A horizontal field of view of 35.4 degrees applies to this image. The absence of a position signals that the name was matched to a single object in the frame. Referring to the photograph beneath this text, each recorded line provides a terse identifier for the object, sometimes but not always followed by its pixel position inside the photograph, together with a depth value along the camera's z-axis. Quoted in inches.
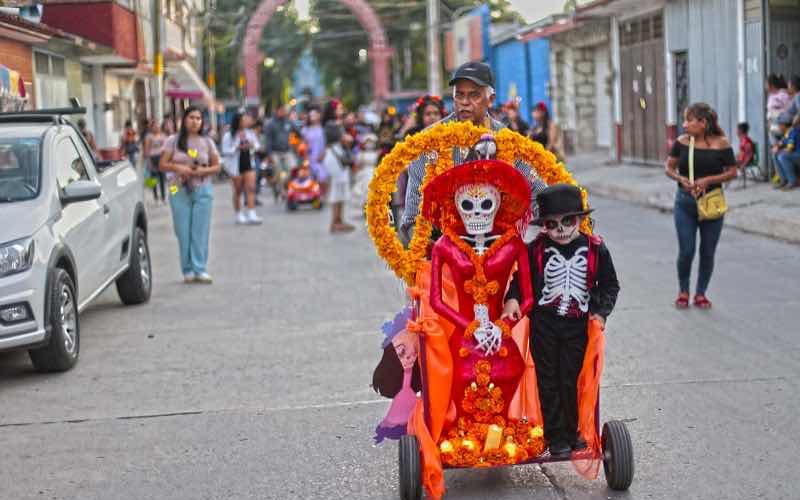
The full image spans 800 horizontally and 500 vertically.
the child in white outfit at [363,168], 842.2
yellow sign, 1184.8
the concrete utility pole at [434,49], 1769.2
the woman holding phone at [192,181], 487.8
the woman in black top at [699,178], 382.9
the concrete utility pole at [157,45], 1187.3
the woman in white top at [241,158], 758.5
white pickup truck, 312.5
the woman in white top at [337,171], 684.7
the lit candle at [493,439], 202.1
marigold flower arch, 211.5
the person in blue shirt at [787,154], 684.7
